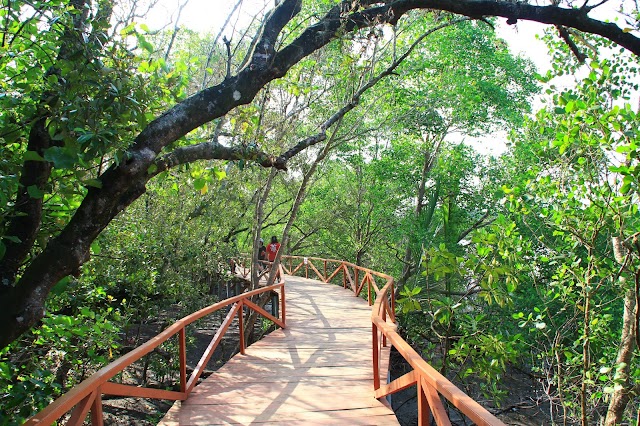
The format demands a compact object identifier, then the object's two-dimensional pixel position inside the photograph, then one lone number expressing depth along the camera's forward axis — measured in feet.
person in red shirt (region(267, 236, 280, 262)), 52.29
